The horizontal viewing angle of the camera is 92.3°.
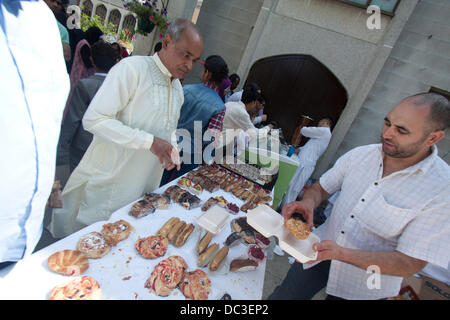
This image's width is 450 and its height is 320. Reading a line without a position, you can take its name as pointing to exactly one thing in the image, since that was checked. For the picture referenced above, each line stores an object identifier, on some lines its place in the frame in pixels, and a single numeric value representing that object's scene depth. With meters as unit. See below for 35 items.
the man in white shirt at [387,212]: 1.19
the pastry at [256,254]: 1.37
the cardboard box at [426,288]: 1.27
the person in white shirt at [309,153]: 4.27
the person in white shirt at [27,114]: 0.67
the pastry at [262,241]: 1.52
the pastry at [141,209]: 1.37
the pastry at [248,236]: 1.50
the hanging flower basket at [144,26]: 4.68
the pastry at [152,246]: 1.15
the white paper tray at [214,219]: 1.35
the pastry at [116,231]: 1.14
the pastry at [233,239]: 1.42
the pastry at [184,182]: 1.89
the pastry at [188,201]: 1.63
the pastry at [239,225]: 1.57
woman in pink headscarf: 2.96
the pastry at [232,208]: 1.83
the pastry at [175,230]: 1.30
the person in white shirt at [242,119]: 2.87
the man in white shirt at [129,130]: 1.35
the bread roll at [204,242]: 1.27
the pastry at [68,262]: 0.94
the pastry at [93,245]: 1.04
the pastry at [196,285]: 1.04
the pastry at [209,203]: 1.68
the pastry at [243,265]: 1.25
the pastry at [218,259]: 1.20
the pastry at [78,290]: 0.84
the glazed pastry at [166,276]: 1.01
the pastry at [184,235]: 1.29
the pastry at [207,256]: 1.21
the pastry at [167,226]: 1.31
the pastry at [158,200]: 1.53
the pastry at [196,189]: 1.87
